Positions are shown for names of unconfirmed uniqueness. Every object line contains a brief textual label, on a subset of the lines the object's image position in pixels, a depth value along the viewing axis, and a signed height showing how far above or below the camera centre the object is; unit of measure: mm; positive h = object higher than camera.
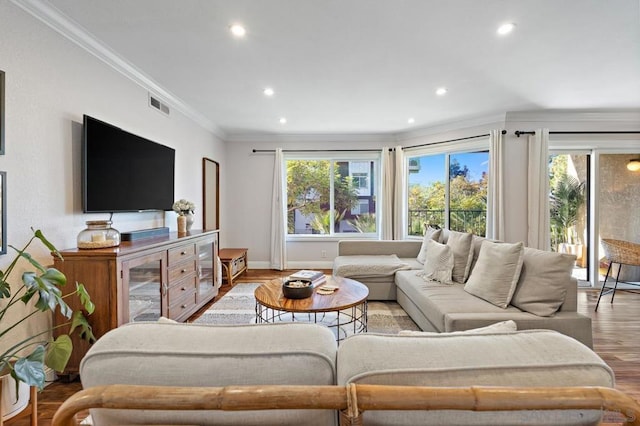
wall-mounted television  2246 +352
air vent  3164 +1179
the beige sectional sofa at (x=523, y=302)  1970 -715
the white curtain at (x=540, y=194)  4031 +213
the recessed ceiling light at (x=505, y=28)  2114 +1331
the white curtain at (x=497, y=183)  4117 +372
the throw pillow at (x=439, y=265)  2861 -559
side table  4273 -810
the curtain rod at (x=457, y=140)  4252 +1100
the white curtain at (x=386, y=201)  5266 +153
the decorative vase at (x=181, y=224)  3295 -162
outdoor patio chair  3408 -511
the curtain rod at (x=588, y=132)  4086 +1085
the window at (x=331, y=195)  5570 +277
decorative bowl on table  2277 -633
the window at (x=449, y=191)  4551 +306
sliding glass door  4238 +64
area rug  2842 -1123
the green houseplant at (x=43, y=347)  1079 -563
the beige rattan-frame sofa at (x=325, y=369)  627 -362
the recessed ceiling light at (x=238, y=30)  2121 +1328
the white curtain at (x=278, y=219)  5316 -173
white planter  1329 -934
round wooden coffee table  2123 -701
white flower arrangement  3326 +29
